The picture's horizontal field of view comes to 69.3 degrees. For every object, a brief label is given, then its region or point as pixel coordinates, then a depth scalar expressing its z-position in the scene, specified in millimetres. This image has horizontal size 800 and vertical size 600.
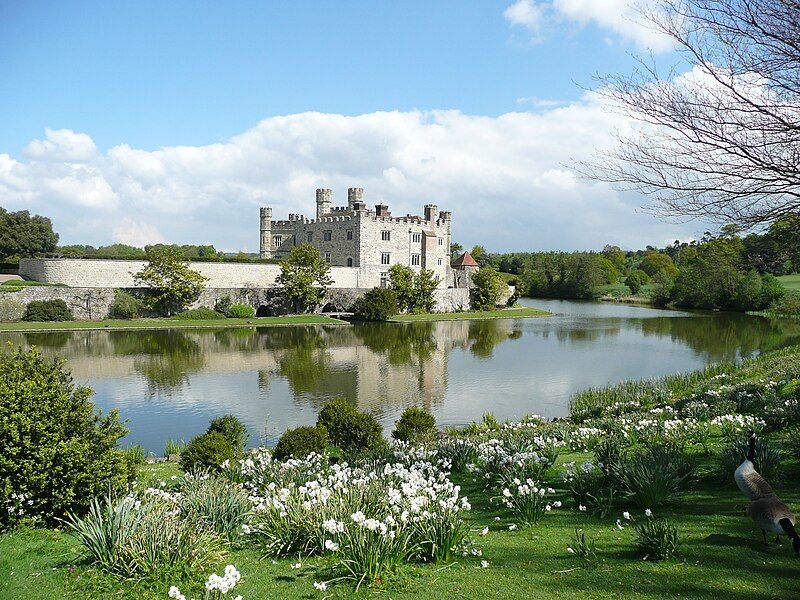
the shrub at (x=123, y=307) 41594
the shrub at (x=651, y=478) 6117
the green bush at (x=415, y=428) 12180
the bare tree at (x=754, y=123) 7129
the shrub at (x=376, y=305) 47031
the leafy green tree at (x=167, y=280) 43969
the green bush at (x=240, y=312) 45750
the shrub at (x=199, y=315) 43062
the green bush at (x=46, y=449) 6234
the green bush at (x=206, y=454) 9422
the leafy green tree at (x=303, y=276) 48281
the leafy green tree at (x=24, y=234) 55906
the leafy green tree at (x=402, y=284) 51656
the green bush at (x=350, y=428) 11508
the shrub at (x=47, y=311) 37906
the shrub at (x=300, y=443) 10188
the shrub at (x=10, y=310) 37219
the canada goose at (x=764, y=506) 4746
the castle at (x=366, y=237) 55312
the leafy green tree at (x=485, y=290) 58469
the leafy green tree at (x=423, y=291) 52969
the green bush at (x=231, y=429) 11375
